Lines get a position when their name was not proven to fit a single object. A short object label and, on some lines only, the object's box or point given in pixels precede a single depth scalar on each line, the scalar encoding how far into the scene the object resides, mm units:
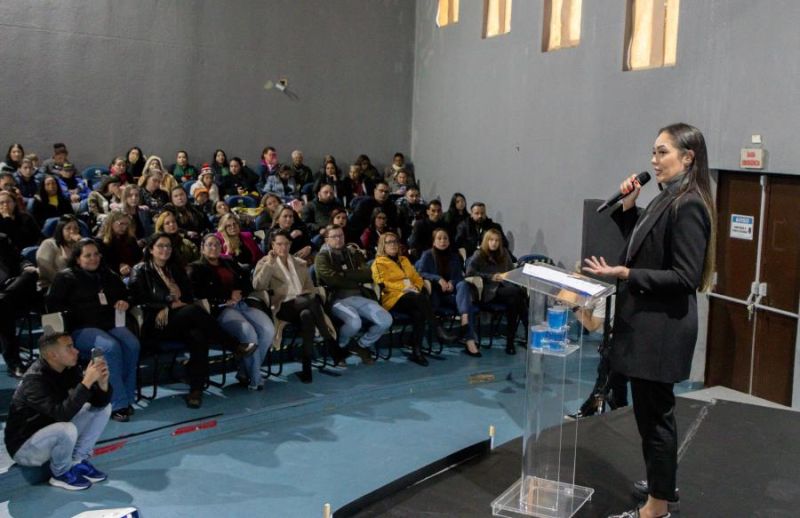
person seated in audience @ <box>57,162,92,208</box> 8193
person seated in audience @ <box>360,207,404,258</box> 7590
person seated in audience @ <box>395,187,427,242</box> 8555
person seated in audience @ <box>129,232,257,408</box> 5199
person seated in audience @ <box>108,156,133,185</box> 8538
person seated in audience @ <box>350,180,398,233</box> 8172
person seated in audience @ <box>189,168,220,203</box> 8516
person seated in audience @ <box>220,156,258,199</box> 9538
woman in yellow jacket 6477
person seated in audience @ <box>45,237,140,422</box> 4836
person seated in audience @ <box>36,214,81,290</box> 5332
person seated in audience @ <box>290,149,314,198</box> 10148
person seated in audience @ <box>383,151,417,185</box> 11000
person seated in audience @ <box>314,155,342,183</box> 9997
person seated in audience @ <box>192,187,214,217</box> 7934
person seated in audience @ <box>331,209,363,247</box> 7429
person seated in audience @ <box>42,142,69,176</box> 8633
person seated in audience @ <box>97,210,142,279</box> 5785
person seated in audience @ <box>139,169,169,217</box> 7480
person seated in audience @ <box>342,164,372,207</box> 10070
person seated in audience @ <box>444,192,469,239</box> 8516
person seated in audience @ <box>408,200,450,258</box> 7777
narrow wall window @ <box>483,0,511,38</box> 9188
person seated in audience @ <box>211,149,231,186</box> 9633
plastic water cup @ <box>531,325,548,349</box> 2771
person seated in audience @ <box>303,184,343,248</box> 8031
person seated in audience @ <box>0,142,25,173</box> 8375
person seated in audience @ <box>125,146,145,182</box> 9164
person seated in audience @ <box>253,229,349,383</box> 5848
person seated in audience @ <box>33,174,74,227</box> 7145
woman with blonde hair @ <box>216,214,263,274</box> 6207
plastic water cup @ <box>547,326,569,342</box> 2758
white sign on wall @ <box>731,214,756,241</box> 6250
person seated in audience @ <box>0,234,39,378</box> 5117
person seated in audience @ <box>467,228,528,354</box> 6863
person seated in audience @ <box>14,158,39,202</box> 7637
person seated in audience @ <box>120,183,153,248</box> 6617
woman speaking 2453
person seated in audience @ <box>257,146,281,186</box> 10102
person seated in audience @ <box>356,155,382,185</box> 10609
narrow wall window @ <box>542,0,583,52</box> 8109
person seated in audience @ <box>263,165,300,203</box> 9727
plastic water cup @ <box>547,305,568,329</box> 2760
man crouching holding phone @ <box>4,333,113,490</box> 4012
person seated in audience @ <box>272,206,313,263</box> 6793
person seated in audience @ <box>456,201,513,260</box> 8109
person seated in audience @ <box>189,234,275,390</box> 5527
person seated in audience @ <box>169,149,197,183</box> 9594
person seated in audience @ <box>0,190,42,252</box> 5988
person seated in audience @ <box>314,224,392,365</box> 6160
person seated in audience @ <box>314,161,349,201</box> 9884
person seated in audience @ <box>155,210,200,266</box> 5898
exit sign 5898
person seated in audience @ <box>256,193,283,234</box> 7629
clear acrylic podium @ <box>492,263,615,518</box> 2764
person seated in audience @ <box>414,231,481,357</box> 6801
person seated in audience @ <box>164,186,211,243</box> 7020
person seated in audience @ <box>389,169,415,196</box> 10316
